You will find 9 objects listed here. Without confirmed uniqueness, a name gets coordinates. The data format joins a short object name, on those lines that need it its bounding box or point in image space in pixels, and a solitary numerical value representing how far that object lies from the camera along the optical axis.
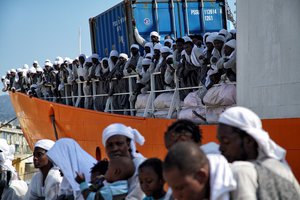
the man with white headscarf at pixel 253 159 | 6.54
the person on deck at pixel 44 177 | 11.82
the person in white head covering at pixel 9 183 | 13.46
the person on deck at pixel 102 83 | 29.57
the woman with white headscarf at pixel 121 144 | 9.23
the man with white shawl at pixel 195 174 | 6.14
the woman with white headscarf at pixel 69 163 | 11.12
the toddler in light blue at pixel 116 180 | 8.92
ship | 14.25
